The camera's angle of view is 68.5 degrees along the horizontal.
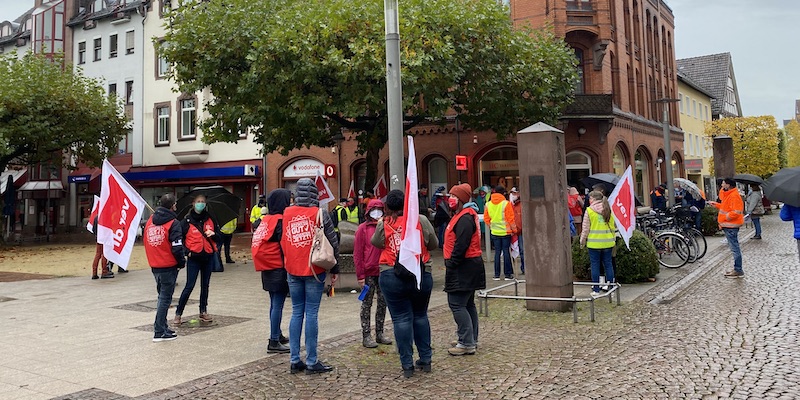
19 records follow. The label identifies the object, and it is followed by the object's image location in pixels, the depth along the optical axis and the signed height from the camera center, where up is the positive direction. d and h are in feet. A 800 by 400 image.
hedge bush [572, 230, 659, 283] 34.63 -2.02
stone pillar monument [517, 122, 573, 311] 28.32 +0.73
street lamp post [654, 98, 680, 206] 67.88 +7.07
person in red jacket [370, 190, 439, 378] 18.15 -1.89
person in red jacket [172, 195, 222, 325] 25.35 -0.28
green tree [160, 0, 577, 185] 47.09 +14.70
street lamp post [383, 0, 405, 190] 29.86 +6.32
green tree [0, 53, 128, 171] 83.61 +19.28
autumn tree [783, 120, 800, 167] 218.18 +30.49
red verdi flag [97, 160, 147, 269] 26.43 +1.12
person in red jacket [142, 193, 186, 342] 23.93 -0.57
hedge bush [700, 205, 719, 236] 67.15 +0.31
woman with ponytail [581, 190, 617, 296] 30.50 -0.18
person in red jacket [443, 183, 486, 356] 19.72 -1.16
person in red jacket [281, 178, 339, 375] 18.97 -1.11
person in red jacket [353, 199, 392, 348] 21.09 -0.80
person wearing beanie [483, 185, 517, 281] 38.78 +0.35
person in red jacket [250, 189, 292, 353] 20.85 -0.39
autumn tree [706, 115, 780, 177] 133.39 +18.88
